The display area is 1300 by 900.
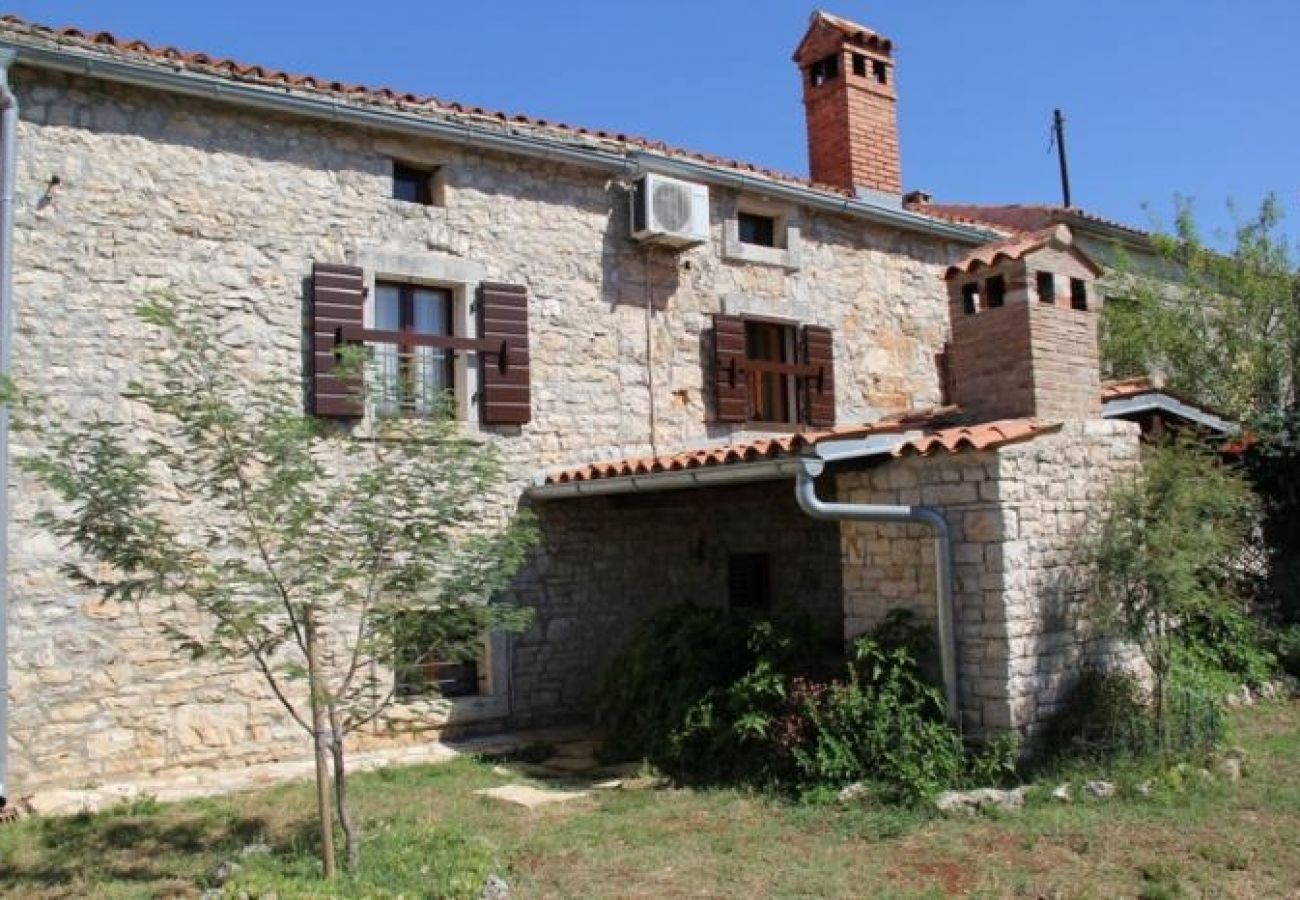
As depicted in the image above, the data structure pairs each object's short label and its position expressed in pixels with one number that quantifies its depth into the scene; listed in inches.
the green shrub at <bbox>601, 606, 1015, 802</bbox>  259.9
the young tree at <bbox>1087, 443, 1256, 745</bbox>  270.1
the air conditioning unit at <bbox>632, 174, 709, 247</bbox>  390.3
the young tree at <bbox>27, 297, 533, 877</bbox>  194.2
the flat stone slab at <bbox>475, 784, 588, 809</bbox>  270.1
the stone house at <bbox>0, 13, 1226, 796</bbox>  281.6
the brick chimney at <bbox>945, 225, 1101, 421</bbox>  311.9
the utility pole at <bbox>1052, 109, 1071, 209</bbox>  992.2
